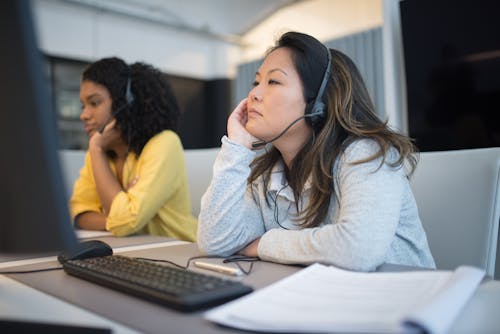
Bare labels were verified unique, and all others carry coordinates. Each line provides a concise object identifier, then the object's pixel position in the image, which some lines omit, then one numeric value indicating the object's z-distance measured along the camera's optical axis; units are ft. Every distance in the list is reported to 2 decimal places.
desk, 1.65
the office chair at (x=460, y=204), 3.41
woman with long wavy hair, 2.77
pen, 2.51
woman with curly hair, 5.35
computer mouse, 2.80
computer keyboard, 1.82
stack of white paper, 1.49
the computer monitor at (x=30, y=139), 1.42
